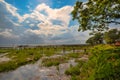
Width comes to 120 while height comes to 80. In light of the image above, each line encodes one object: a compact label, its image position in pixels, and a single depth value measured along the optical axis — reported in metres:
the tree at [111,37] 37.78
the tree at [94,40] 46.61
